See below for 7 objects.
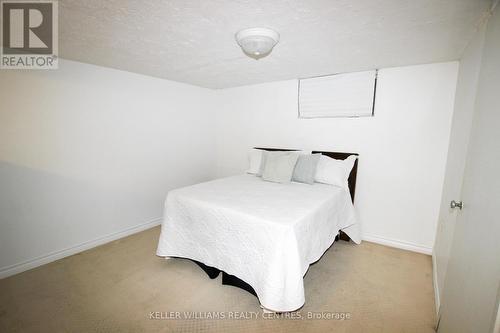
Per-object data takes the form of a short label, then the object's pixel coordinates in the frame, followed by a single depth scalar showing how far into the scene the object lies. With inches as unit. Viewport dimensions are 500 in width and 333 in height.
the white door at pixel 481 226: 34.9
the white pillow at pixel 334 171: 109.7
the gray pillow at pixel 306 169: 112.4
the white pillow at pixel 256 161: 132.3
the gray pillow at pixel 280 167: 114.6
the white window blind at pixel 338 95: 112.9
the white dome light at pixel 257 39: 66.0
